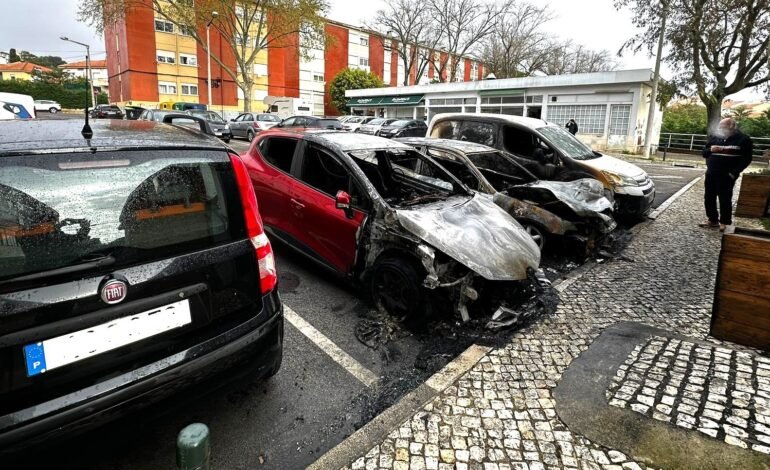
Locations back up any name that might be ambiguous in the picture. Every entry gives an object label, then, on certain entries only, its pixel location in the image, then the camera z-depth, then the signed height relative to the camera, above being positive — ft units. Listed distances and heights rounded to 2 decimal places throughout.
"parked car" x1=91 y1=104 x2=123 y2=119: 81.56 +4.25
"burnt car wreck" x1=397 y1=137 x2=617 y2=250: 17.99 -2.19
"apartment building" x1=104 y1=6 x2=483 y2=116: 126.72 +23.48
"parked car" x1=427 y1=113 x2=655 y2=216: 22.89 -0.27
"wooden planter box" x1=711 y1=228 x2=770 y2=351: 10.52 -3.23
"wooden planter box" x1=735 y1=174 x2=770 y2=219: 25.16 -2.33
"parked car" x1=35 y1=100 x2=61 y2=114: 132.84 +7.61
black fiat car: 5.58 -1.99
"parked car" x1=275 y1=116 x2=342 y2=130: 66.50 +2.90
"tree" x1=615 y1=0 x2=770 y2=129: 66.69 +18.16
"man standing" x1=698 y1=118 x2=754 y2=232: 21.58 -0.27
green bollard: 5.06 -3.54
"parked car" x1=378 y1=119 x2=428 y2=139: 70.62 +2.54
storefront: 73.61 +9.39
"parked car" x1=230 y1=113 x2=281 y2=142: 71.82 +2.59
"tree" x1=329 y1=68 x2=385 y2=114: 142.20 +18.81
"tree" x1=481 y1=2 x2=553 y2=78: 144.25 +31.85
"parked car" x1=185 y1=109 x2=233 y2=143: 64.22 +2.05
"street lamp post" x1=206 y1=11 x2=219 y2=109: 95.25 +26.37
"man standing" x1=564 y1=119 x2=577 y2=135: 65.22 +3.47
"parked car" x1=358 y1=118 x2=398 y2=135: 71.72 +3.12
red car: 11.94 -2.41
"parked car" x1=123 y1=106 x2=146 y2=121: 69.76 +3.77
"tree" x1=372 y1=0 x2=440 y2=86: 147.33 +38.01
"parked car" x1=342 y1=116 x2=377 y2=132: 72.79 +3.60
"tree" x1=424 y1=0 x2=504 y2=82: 144.97 +39.20
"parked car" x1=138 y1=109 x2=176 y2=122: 59.21 +2.92
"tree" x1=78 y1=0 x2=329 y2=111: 91.91 +26.72
